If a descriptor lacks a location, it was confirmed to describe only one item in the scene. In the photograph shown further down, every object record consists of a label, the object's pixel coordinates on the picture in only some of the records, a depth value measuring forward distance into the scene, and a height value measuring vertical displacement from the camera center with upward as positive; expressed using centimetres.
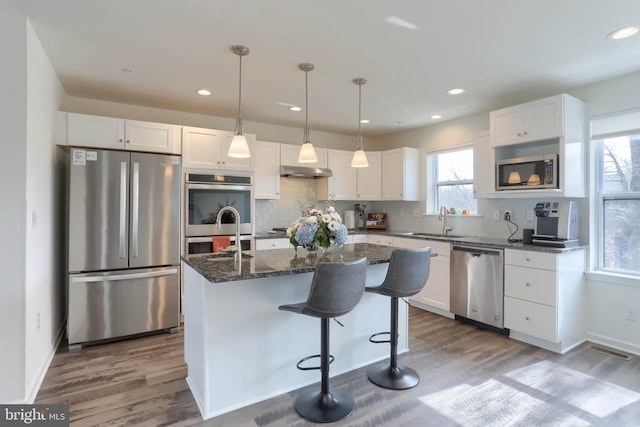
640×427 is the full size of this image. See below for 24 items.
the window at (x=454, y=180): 447 +47
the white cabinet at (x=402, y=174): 490 +60
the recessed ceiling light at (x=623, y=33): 226 +124
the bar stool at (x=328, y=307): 194 -55
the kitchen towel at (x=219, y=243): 375 -32
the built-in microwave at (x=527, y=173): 320 +42
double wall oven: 373 +8
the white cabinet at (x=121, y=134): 320 +80
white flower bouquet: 238 -12
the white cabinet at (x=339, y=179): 509 +53
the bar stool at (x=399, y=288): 235 -53
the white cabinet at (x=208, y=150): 374 +73
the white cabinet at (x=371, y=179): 524 +55
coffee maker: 313 -9
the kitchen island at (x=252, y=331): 209 -80
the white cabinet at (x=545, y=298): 302 -77
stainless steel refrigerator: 312 -29
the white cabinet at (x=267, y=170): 445 +58
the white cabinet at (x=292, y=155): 466 +83
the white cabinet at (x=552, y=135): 314 +78
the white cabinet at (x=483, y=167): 380 +54
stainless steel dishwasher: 342 -74
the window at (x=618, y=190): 308 +23
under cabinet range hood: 460 +60
